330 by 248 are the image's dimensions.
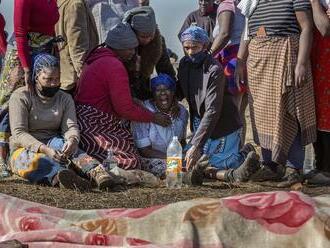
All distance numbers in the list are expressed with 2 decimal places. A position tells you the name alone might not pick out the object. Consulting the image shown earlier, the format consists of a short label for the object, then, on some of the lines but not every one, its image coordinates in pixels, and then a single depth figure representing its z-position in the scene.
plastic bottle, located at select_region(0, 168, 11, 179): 12.35
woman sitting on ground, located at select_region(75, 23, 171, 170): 12.33
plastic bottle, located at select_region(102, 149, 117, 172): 11.98
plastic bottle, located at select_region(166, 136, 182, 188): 11.78
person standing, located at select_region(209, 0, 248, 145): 13.71
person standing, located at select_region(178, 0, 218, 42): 14.88
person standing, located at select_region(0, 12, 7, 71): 13.28
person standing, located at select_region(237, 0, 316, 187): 11.72
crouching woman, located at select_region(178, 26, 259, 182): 12.55
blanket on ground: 6.38
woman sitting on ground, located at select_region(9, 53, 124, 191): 11.47
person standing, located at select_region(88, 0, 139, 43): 14.07
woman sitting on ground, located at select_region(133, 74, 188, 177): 12.68
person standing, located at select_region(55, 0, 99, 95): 13.20
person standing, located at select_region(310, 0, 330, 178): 11.90
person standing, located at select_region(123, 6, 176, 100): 13.22
